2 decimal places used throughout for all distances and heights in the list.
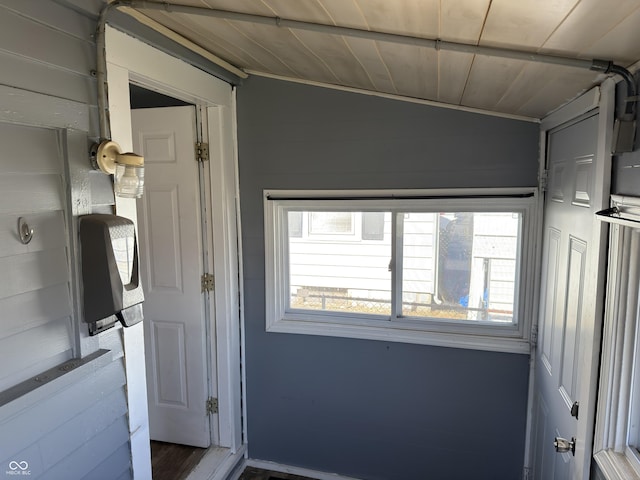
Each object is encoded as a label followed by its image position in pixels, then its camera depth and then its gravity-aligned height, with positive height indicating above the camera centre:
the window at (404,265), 2.12 -0.37
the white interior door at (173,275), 2.27 -0.43
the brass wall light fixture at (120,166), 1.32 +0.11
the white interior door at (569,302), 1.25 -0.37
